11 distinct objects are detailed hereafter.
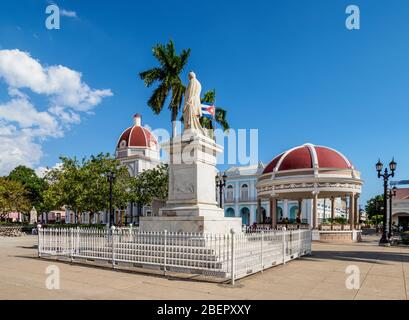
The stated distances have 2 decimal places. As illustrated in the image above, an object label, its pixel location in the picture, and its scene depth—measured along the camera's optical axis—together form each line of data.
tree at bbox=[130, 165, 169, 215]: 43.72
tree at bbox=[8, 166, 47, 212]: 64.24
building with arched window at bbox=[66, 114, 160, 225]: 60.56
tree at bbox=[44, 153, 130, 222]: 30.55
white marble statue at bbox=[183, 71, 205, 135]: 14.16
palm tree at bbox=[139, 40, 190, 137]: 24.75
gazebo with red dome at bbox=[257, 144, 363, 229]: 29.86
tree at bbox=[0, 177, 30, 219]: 46.06
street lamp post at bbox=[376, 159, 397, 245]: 23.53
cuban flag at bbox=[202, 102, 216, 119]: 15.67
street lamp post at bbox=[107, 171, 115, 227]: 26.13
